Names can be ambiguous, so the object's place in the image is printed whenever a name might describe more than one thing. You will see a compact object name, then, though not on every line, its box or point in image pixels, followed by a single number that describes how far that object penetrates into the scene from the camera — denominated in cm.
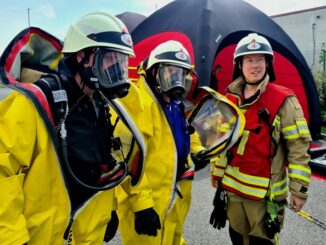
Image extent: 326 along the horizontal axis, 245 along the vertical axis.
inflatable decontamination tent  563
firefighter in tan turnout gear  239
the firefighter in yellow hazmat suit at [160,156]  214
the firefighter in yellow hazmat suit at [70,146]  136
